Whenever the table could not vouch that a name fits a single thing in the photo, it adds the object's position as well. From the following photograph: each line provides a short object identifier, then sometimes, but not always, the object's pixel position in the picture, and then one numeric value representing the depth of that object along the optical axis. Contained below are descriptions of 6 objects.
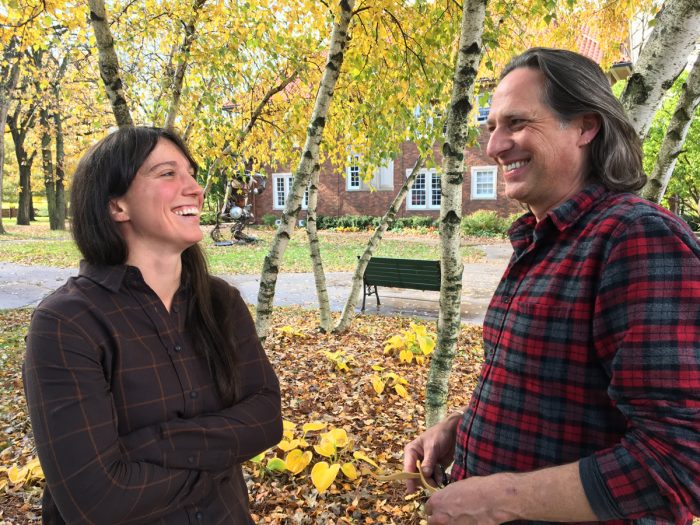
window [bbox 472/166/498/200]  23.27
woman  1.35
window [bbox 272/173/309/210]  28.02
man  0.94
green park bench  8.28
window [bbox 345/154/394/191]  25.33
